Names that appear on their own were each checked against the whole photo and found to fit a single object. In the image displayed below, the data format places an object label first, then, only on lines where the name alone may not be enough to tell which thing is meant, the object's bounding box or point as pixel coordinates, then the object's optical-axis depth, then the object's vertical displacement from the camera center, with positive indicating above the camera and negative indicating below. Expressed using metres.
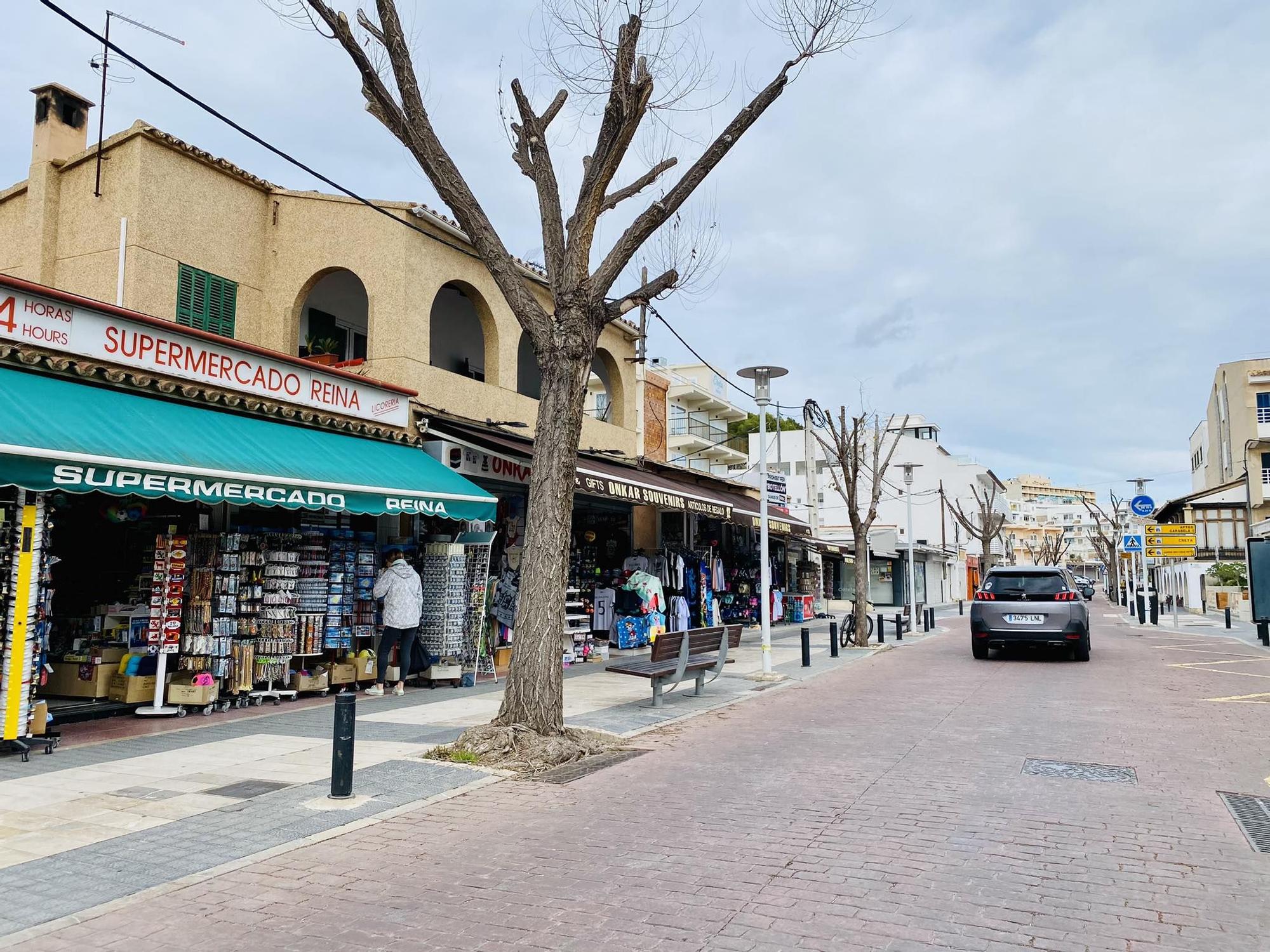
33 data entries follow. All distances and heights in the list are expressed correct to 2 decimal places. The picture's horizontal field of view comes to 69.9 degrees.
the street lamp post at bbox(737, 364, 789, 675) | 14.27 +1.77
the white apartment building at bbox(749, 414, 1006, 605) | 50.78 +4.67
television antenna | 11.97 +6.07
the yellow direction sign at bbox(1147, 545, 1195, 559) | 29.91 +0.92
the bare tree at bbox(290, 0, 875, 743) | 8.23 +3.11
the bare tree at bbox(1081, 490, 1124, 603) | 56.81 +2.58
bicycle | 20.97 -1.27
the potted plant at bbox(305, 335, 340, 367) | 14.68 +3.71
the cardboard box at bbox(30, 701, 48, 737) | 8.11 -1.29
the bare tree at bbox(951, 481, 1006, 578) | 50.00 +4.02
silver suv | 15.98 -0.55
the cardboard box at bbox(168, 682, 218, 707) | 9.84 -1.28
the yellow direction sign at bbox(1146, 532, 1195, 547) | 30.03 +1.28
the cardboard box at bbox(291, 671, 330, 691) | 11.07 -1.30
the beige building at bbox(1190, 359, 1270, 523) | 49.91 +9.24
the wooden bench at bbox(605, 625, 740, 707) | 10.98 -1.05
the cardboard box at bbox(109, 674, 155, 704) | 9.77 -1.23
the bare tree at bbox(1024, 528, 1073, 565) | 100.69 +3.89
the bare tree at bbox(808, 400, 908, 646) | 20.52 +2.42
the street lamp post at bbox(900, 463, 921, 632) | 28.88 -0.02
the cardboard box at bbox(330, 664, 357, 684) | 11.50 -1.25
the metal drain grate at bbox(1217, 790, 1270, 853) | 5.50 -1.55
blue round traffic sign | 27.41 +2.23
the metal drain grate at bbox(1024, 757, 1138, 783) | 7.14 -1.54
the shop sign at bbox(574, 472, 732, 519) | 13.81 +1.38
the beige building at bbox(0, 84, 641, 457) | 12.08 +4.71
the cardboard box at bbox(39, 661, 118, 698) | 9.80 -1.14
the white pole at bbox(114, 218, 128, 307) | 11.78 +4.18
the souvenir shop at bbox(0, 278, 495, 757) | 7.84 +0.36
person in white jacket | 11.44 -0.31
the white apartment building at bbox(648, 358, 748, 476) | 52.09 +9.71
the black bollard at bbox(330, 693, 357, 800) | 6.39 -1.25
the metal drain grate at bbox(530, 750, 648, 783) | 7.36 -1.62
